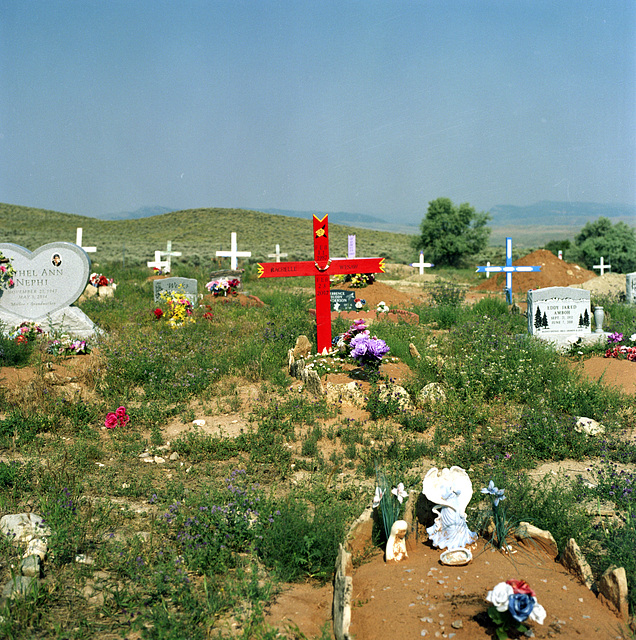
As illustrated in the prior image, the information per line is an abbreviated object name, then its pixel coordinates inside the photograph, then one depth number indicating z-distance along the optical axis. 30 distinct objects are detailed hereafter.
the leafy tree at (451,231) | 39.31
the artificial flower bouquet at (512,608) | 2.85
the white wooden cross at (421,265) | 27.21
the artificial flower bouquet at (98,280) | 17.50
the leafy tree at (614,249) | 32.69
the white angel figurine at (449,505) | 4.03
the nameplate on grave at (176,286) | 15.53
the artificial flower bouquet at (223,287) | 16.03
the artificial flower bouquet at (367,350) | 8.09
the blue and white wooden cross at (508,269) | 17.22
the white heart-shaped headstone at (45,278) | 11.37
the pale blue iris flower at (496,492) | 4.05
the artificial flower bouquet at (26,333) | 10.20
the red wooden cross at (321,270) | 9.52
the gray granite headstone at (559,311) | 11.20
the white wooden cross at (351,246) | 18.91
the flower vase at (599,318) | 10.84
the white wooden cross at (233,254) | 21.48
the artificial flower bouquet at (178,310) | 12.83
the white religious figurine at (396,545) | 3.97
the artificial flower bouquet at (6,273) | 11.17
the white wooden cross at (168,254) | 22.55
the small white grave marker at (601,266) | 28.56
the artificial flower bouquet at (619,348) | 9.47
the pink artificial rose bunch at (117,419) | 7.04
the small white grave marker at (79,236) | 20.63
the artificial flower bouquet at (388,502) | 4.14
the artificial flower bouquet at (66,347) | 10.01
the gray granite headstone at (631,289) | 15.71
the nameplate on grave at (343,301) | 15.04
